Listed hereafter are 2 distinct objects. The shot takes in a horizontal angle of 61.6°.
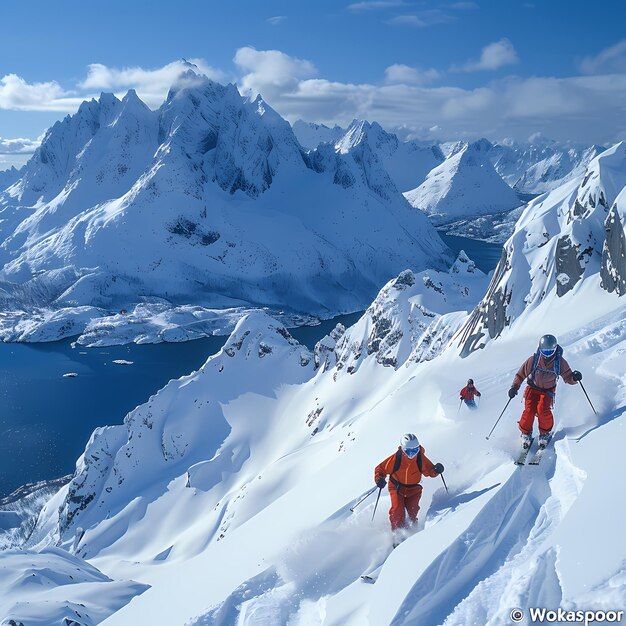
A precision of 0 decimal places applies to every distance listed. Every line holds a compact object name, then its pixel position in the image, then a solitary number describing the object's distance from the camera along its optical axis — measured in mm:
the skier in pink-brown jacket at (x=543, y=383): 12039
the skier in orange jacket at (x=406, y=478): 11492
